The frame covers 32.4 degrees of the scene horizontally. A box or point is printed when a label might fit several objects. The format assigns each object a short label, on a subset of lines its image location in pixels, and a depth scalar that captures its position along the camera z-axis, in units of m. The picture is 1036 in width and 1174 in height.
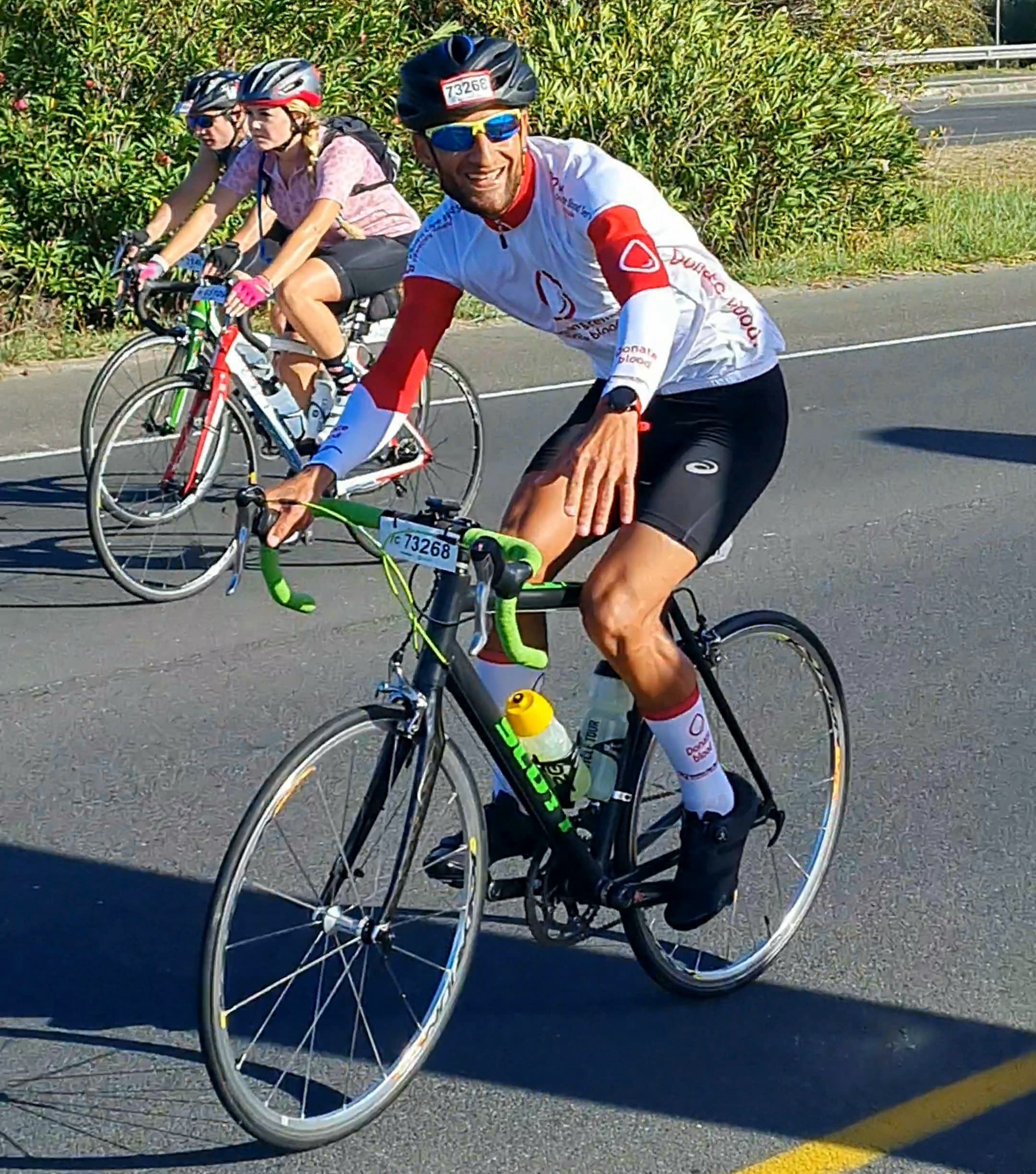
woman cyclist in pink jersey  7.35
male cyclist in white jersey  3.57
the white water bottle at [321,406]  7.63
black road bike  3.26
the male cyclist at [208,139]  8.20
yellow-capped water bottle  3.62
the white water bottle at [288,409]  7.45
